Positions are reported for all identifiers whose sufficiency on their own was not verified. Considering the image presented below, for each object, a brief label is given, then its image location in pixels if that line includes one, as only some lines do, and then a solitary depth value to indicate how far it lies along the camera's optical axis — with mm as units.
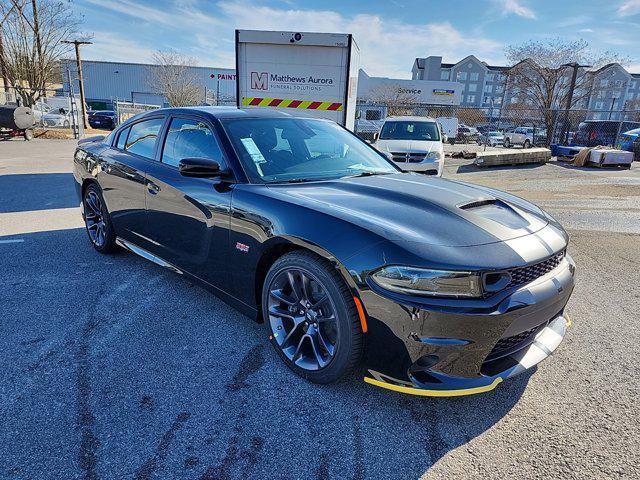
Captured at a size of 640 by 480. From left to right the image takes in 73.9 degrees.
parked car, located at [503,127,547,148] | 25300
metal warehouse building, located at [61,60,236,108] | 52125
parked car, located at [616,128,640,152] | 15500
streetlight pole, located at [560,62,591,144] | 18281
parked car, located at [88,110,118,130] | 28188
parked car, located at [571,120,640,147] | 17514
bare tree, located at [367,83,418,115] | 46522
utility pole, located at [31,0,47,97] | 22939
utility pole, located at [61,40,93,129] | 22844
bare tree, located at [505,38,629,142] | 30391
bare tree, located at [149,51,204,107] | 35844
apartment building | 75875
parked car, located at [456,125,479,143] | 32844
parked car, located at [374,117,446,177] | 10047
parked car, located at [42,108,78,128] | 23328
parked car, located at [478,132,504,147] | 30688
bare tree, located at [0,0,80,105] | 22594
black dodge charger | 2029
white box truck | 7637
